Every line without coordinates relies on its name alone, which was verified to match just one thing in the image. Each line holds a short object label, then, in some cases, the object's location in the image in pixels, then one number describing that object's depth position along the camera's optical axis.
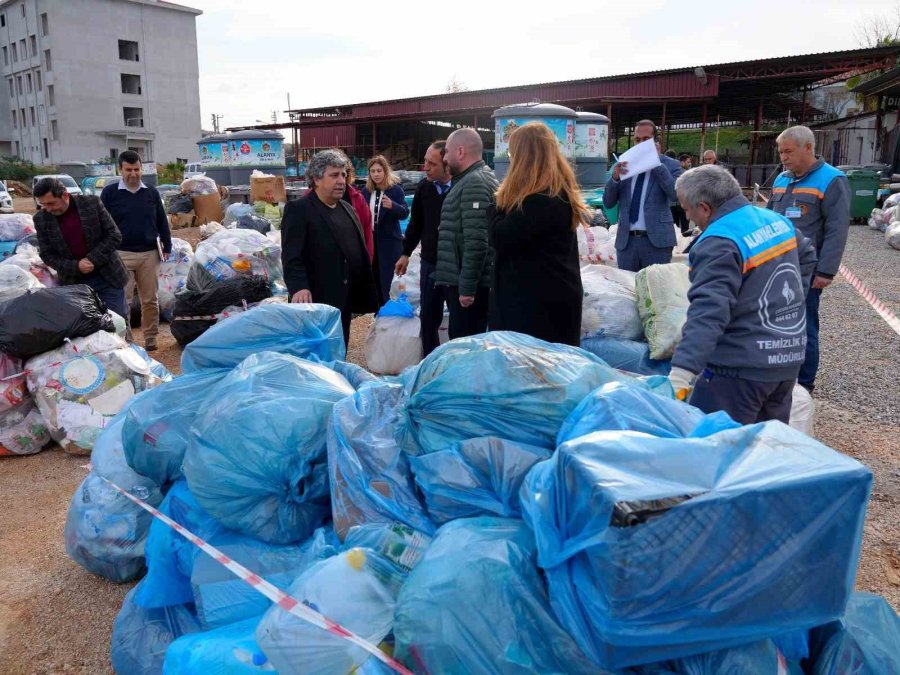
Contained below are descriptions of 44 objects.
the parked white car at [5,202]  22.00
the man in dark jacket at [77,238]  5.04
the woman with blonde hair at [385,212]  6.13
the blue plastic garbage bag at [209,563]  2.02
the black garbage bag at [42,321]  4.12
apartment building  43.66
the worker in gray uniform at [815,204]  4.11
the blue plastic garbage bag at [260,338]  2.82
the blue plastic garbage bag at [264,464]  2.11
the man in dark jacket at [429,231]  4.74
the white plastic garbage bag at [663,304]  3.80
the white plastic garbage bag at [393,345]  5.14
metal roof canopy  19.86
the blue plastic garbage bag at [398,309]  5.29
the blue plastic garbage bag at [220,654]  1.61
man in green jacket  3.65
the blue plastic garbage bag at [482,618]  1.32
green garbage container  14.98
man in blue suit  5.05
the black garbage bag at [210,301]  5.84
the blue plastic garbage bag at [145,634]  2.21
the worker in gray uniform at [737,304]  2.30
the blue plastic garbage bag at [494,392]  1.75
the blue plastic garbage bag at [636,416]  1.54
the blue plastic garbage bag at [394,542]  1.71
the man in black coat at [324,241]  3.84
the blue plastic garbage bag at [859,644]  1.42
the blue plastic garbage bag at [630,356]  3.89
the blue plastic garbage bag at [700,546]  1.19
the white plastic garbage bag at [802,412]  3.32
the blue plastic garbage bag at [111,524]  2.77
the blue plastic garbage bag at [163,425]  2.61
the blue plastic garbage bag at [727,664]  1.28
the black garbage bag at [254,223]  11.02
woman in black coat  2.93
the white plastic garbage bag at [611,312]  4.06
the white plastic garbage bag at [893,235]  11.29
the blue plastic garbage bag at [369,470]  1.90
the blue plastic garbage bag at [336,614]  1.44
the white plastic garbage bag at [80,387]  4.13
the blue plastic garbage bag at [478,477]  1.67
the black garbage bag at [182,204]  14.57
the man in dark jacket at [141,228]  5.95
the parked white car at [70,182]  21.72
